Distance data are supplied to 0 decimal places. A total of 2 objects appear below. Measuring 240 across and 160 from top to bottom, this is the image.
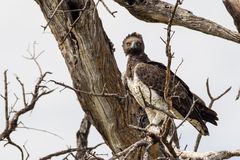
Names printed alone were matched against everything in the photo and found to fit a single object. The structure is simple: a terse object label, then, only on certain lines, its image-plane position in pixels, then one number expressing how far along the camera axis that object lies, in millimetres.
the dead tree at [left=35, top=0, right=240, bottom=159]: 12937
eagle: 14297
